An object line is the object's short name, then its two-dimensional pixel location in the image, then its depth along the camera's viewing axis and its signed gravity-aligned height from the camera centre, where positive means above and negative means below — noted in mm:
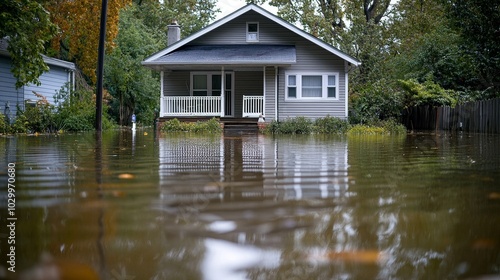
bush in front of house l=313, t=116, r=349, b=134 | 22719 +144
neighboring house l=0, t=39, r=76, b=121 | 22234 +1987
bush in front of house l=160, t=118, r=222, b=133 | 22706 +105
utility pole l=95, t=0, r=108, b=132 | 20094 +2239
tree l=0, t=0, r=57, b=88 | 16922 +3067
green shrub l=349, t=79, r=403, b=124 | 27281 +1201
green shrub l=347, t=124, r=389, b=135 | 21469 -66
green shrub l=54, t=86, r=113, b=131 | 22594 +797
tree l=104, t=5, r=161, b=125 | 36625 +3686
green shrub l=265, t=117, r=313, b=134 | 21844 +60
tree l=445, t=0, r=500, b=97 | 23000 +4228
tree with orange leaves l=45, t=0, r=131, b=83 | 26781 +5180
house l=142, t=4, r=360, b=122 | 26219 +2775
